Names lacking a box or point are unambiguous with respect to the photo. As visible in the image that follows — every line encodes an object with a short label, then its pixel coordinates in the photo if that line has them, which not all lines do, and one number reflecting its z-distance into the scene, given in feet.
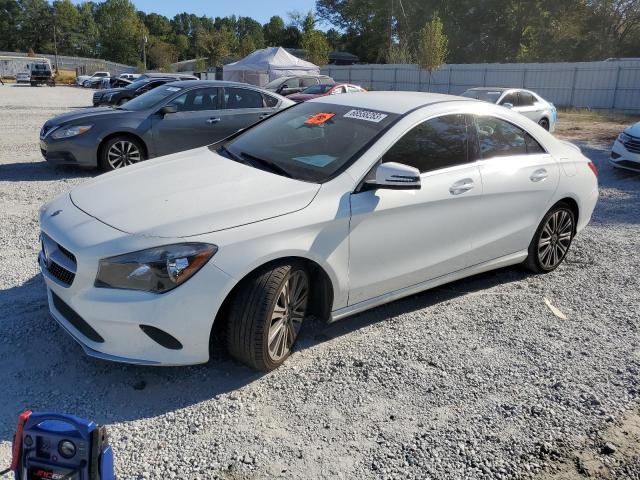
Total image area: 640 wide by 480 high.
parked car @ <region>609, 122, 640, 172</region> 32.37
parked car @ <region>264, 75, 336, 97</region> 72.90
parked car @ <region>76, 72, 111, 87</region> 171.83
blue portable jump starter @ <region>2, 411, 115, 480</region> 6.30
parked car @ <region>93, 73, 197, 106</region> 58.84
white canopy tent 115.34
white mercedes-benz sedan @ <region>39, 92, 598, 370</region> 9.59
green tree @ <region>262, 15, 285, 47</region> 343.83
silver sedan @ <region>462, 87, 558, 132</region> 51.03
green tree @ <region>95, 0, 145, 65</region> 338.21
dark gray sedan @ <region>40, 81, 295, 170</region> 27.45
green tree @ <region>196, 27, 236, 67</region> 219.00
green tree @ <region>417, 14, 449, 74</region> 105.50
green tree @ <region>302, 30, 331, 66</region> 151.43
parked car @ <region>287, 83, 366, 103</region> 62.85
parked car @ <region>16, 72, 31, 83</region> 175.81
